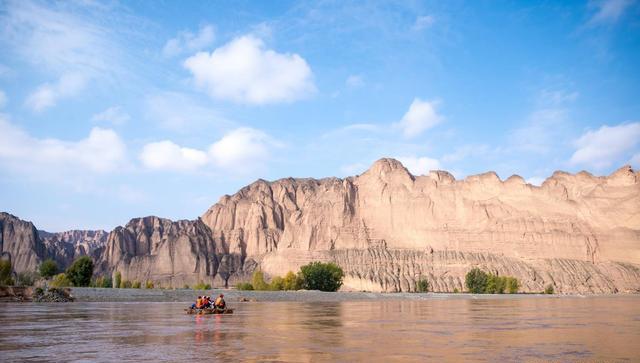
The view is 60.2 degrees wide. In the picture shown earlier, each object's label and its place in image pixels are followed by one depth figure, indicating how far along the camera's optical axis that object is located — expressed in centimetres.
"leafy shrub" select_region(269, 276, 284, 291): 8962
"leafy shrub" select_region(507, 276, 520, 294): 10269
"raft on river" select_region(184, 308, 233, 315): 3219
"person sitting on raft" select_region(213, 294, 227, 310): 3319
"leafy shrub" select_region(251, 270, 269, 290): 9545
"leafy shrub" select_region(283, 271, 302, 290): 8525
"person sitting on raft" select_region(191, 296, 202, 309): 3259
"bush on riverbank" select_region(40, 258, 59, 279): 9201
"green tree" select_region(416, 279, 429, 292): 10494
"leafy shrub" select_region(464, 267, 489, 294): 9999
